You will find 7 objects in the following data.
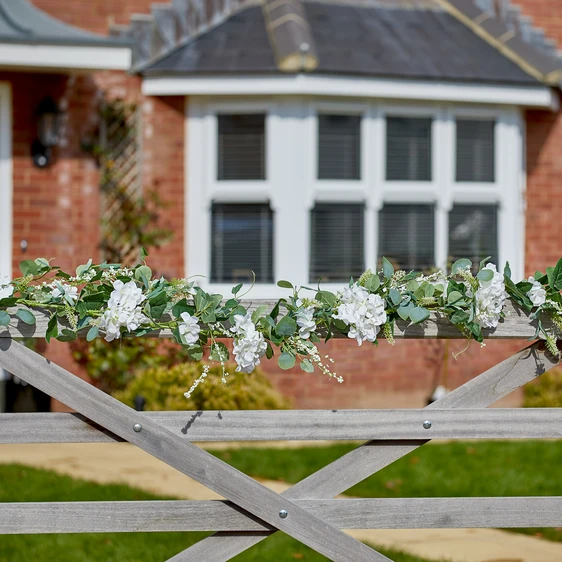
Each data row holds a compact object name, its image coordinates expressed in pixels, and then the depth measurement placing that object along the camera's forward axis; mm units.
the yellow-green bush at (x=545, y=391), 15992
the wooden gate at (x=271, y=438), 4984
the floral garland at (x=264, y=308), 4961
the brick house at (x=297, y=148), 15047
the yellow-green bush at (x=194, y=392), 9074
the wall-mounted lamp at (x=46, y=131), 14812
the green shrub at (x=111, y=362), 14414
